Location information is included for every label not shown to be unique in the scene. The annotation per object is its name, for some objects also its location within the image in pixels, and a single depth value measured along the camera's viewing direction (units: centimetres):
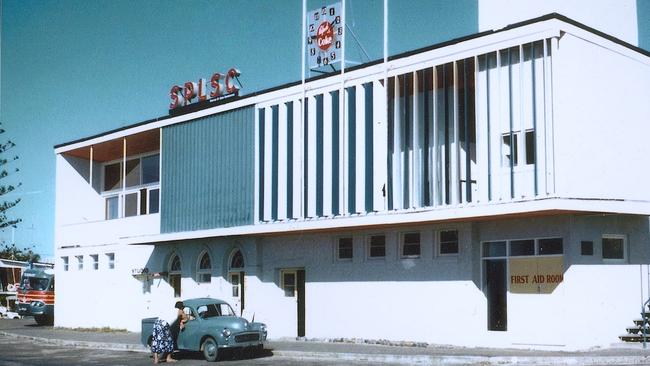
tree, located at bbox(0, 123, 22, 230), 5622
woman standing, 2144
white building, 2058
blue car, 2103
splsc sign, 3086
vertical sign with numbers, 2642
